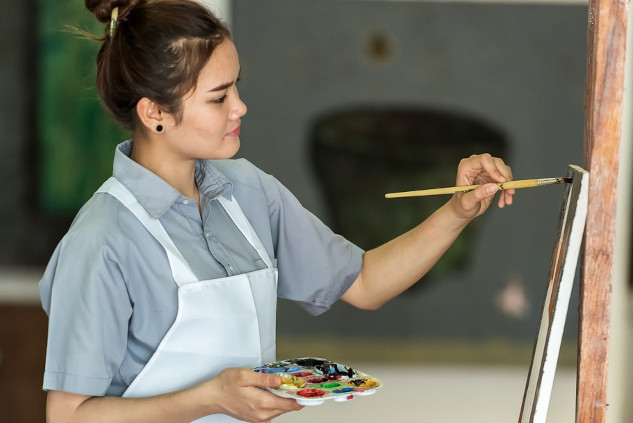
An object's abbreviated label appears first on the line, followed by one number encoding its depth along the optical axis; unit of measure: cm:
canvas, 252
